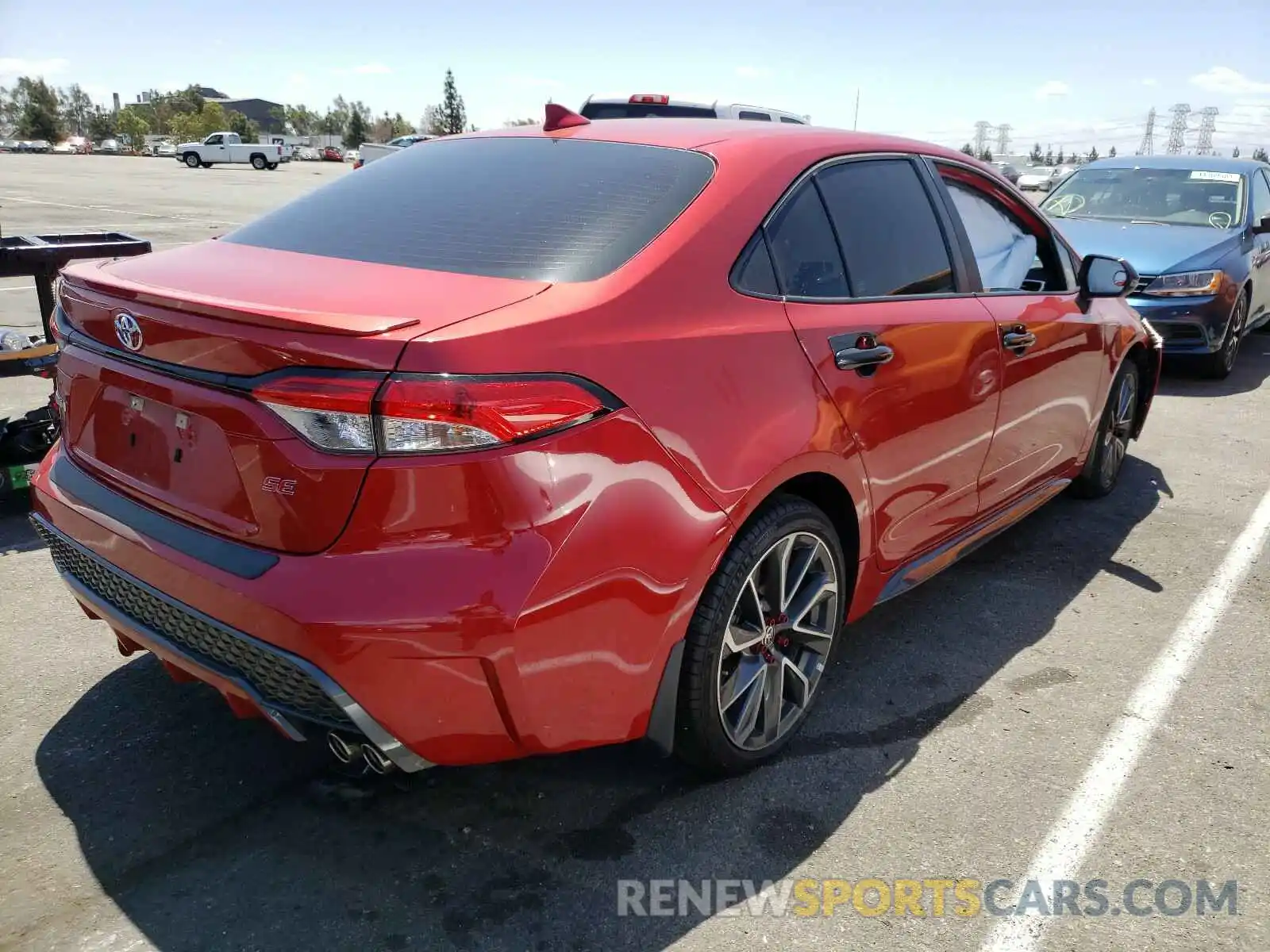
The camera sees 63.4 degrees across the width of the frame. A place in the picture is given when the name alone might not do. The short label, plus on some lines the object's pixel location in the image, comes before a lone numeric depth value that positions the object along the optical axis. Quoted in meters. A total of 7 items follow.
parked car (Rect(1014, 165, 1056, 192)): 44.76
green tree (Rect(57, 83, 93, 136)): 128.75
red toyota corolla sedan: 2.00
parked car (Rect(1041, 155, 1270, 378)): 7.84
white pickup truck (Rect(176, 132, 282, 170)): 56.31
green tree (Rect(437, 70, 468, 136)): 115.81
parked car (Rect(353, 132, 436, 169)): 44.73
